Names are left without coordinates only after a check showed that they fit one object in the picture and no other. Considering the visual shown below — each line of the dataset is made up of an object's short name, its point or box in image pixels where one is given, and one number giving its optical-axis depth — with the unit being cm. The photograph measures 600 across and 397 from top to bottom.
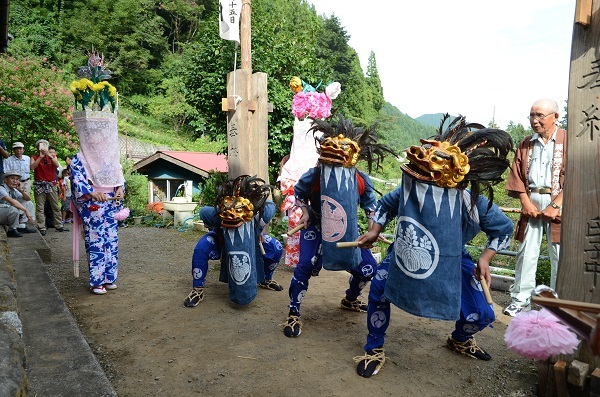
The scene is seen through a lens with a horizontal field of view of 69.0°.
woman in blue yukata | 469
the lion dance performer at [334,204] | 373
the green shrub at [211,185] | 969
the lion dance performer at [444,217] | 277
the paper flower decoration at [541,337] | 170
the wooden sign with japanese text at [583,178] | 246
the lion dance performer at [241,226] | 424
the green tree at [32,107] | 1077
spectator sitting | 618
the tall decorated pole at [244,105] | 587
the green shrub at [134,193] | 1273
